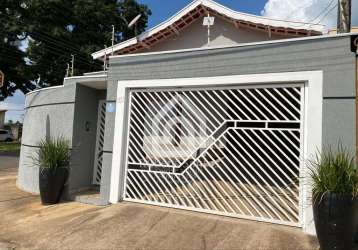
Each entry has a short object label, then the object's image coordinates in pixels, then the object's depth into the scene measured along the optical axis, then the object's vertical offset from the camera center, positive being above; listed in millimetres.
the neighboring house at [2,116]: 40884 +2821
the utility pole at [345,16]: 7016 +2996
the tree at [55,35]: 23062 +7705
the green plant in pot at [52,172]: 7068 -682
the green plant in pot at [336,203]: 4195 -630
